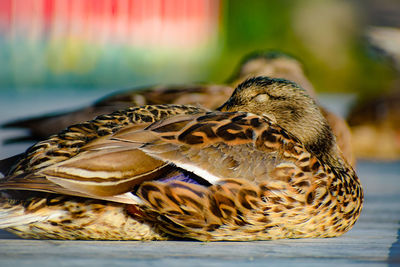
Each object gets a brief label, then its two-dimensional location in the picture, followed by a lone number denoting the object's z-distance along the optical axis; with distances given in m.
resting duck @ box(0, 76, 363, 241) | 6.49
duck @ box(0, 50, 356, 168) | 10.80
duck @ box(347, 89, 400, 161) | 16.39
